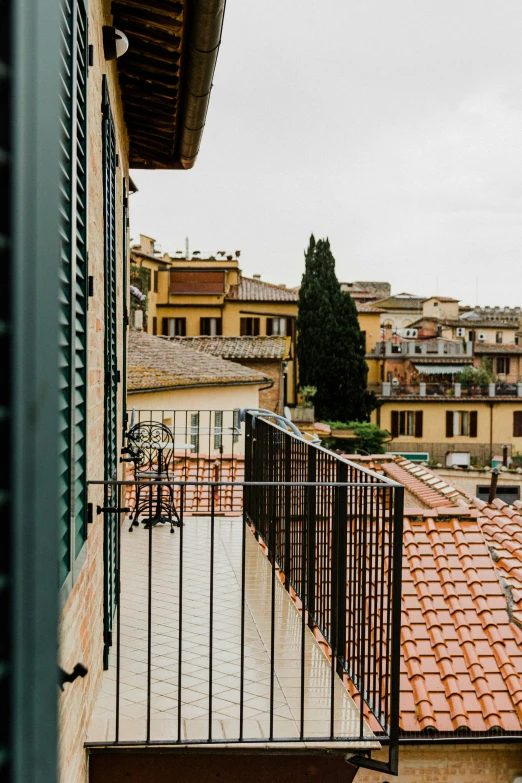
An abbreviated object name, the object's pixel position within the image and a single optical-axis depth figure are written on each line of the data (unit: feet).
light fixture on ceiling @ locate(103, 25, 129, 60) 14.92
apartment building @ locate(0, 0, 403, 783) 2.08
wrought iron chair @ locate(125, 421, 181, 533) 24.06
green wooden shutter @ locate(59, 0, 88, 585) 7.93
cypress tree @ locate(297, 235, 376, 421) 137.08
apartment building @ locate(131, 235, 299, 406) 153.17
